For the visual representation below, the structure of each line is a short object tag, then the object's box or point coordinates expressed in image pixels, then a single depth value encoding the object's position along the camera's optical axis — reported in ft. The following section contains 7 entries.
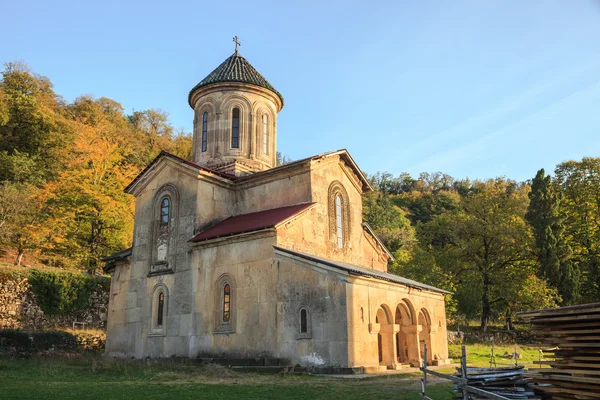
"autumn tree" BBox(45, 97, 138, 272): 91.71
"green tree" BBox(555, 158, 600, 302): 103.81
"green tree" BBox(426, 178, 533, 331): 103.86
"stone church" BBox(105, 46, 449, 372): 49.32
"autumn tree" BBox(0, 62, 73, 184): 124.98
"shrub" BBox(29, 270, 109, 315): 79.77
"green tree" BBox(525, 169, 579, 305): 98.89
